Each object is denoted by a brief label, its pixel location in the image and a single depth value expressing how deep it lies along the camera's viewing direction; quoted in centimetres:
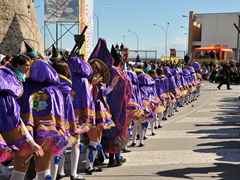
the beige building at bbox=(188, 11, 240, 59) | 6806
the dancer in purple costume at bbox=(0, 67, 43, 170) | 373
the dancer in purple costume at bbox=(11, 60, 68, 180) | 431
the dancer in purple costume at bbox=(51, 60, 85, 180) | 509
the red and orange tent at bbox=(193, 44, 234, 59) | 4175
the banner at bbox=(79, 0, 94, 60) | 1967
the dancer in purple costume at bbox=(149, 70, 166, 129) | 1048
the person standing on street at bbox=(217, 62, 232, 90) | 2607
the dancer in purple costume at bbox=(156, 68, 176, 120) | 1147
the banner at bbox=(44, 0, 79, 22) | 2428
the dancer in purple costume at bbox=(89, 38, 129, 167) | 676
